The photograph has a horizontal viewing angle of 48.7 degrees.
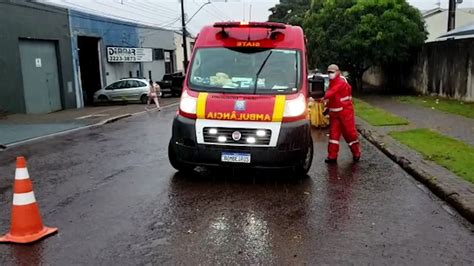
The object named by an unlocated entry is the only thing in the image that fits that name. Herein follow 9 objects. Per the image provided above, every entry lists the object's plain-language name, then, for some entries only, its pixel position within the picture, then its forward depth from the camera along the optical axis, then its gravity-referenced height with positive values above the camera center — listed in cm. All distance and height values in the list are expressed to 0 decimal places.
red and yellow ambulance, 755 -66
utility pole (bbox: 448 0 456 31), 2808 +193
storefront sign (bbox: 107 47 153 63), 3500 +42
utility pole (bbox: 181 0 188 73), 4287 +295
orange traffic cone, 543 -158
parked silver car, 3153 -182
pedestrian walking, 2613 -164
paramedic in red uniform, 924 -98
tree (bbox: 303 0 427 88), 2764 +113
